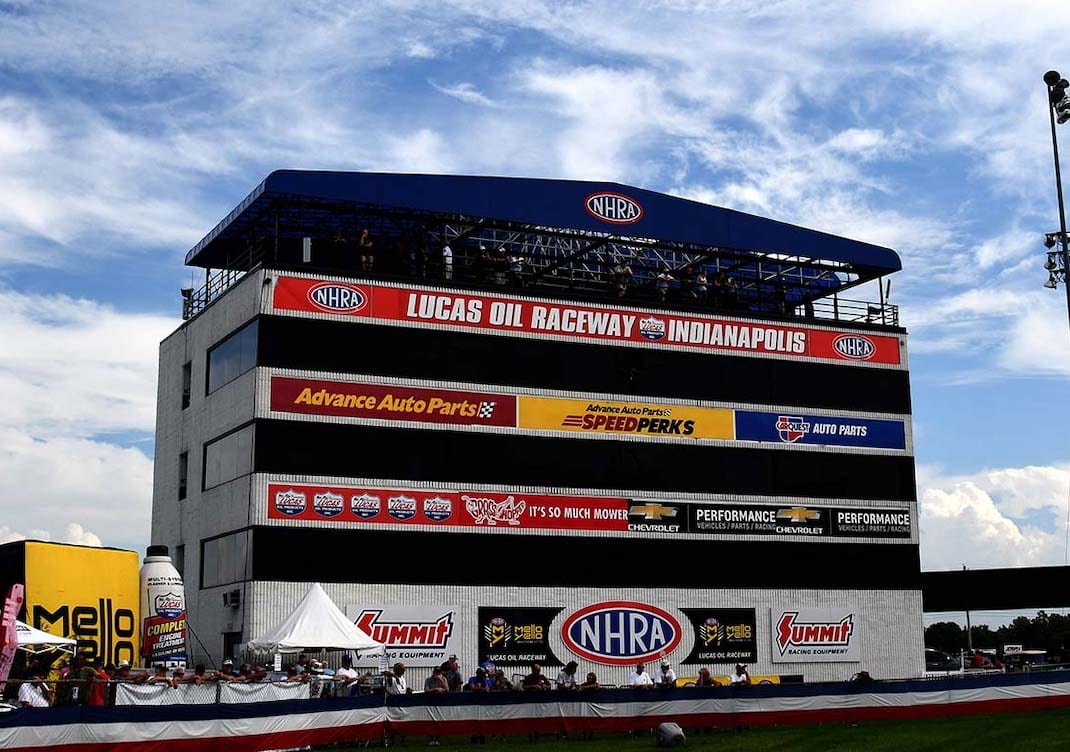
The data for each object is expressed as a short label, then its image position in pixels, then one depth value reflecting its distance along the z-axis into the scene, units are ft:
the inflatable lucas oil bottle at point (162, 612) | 101.91
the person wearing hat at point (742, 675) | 123.75
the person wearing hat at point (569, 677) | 110.01
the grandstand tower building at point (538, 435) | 124.06
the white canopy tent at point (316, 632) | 101.09
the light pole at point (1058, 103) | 122.52
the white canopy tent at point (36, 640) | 85.20
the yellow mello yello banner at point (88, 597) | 93.71
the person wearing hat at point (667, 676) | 118.26
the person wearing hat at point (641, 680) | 111.24
